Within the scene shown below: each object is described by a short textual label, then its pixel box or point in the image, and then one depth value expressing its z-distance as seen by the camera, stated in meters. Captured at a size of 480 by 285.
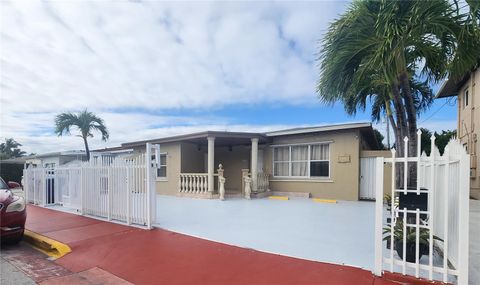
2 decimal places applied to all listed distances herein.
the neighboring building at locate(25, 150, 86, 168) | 26.88
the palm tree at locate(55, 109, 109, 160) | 22.06
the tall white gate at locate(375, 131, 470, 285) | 3.32
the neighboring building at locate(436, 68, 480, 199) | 13.00
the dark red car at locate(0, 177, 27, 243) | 5.79
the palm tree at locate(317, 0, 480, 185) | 4.44
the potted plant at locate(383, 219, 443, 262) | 4.01
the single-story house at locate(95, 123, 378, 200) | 12.18
